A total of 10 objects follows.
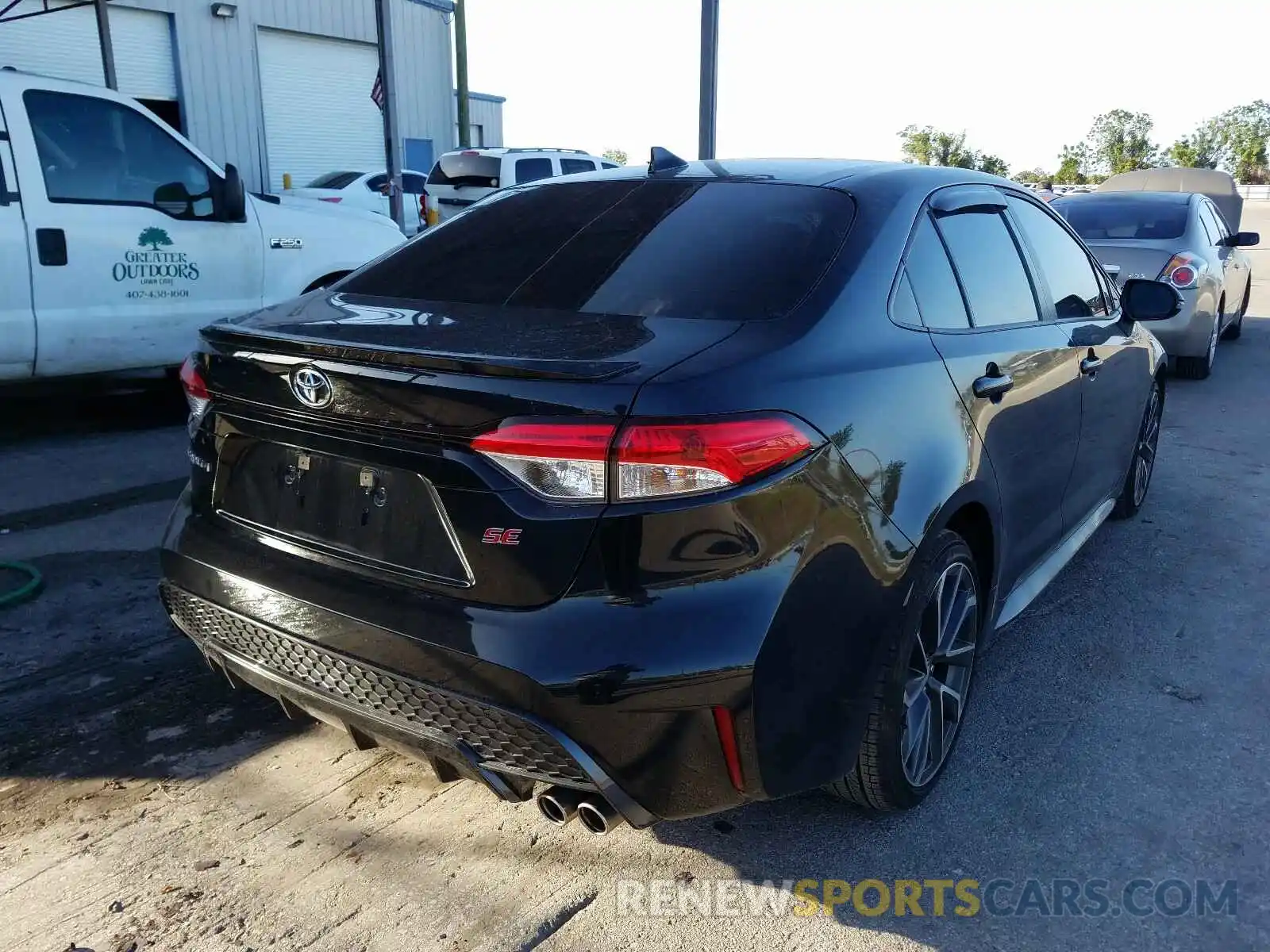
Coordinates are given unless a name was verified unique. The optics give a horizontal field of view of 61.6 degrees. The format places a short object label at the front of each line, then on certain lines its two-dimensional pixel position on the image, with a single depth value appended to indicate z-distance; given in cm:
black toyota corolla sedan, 203
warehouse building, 1961
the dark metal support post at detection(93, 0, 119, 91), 1131
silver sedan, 859
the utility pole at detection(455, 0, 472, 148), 2303
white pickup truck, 580
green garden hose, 387
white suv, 1570
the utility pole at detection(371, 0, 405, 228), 1117
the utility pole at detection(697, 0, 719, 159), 912
